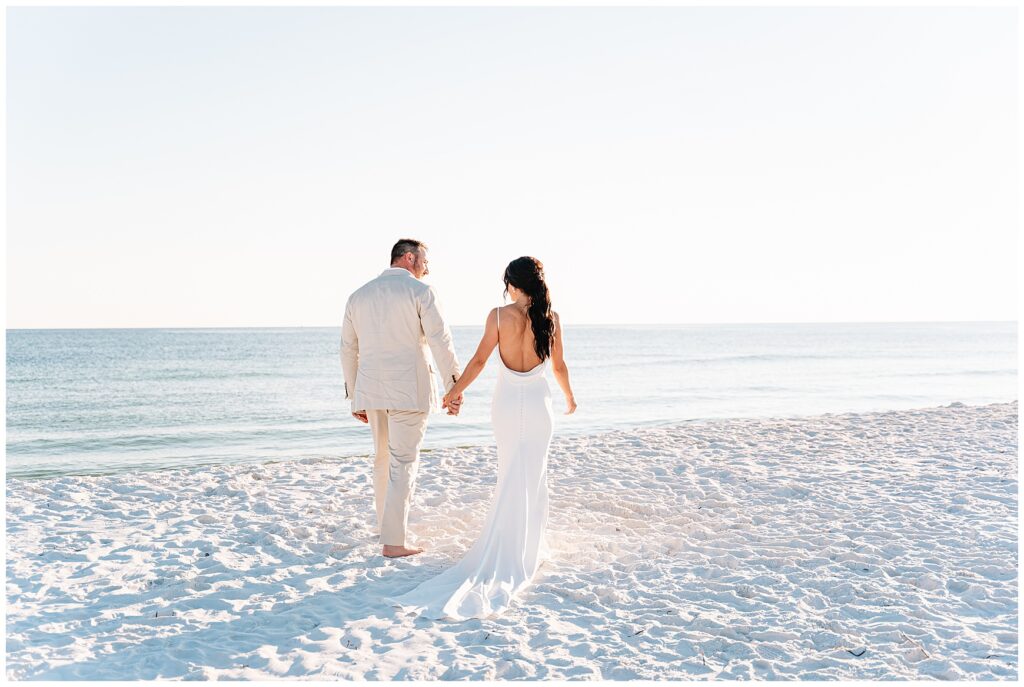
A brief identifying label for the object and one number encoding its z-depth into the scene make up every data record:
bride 5.09
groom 5.46
